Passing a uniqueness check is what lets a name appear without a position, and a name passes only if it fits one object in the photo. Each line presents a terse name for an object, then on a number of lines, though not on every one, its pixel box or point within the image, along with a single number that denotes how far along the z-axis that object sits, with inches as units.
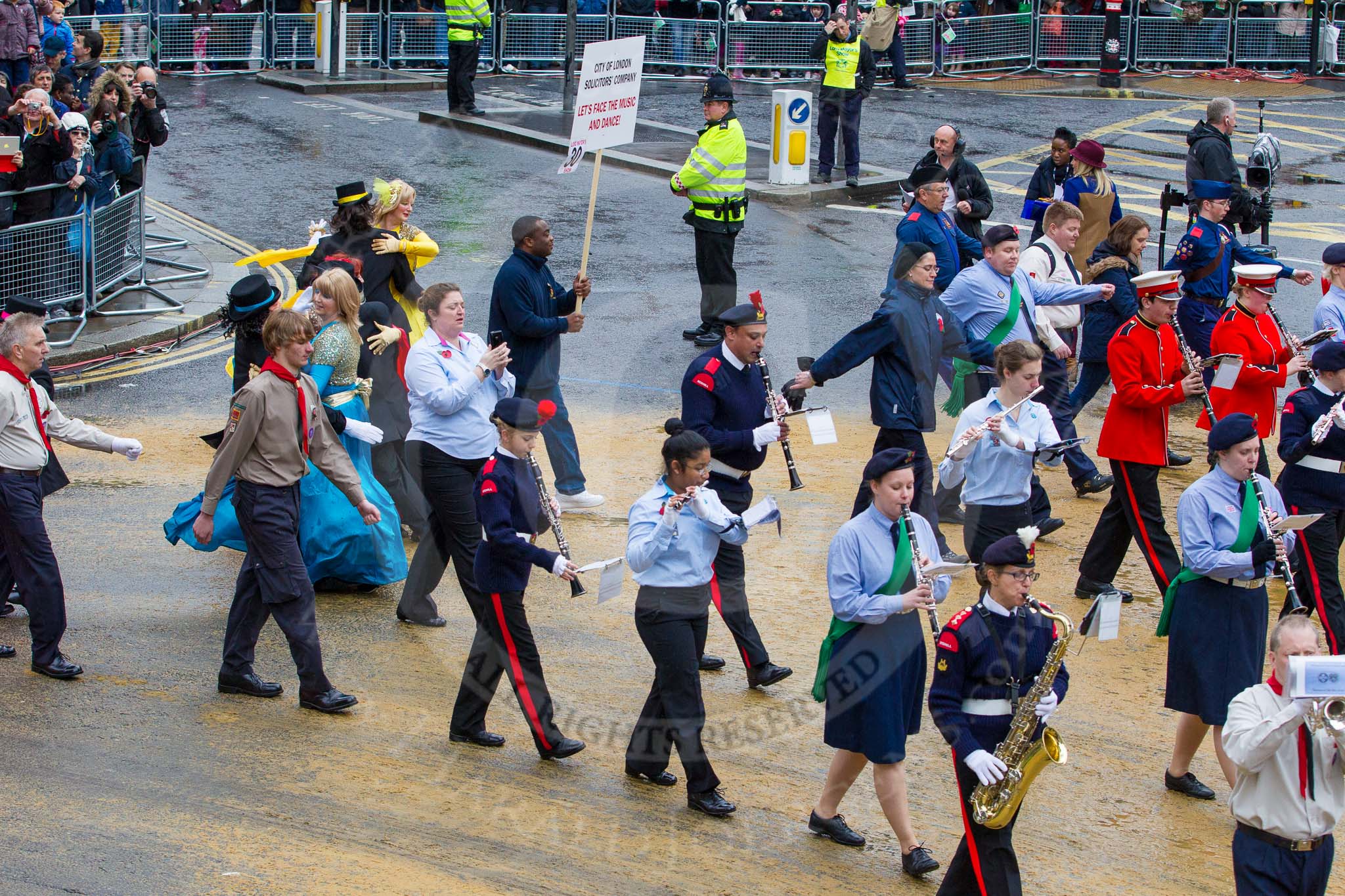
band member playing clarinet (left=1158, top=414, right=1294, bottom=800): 545.3
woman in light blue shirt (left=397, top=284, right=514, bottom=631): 656.4
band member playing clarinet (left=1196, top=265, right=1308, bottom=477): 754.8
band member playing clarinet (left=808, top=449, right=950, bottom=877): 495.2
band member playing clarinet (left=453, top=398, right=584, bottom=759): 548.7
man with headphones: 1028.5
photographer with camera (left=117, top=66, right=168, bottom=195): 1253.7
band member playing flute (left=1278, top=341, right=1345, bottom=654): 648.4
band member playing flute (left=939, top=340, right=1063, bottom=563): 645.3
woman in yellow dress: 807.1
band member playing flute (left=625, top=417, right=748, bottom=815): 521.7
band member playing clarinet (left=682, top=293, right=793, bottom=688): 621.0
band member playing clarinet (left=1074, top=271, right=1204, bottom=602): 692.1
